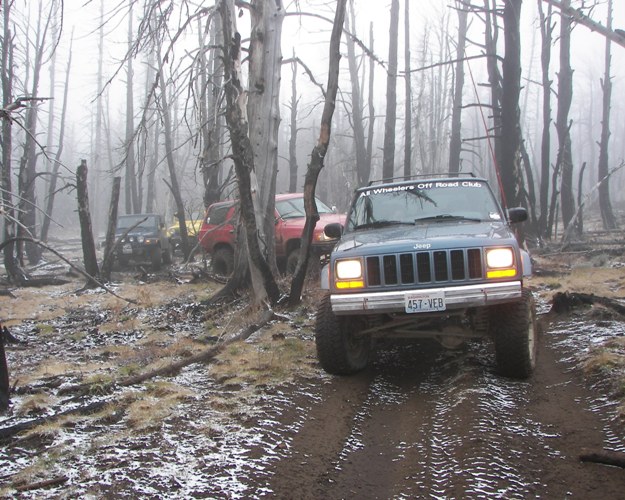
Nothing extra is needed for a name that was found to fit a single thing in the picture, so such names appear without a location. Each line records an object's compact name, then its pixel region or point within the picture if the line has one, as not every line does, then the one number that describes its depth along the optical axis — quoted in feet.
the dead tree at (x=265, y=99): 30.83
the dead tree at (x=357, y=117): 86.54
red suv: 37.52
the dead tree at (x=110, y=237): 48.46
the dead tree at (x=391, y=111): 72.54
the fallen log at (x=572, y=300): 24.72
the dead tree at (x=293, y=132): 97.04
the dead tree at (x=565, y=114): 66.44
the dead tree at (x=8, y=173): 47.39
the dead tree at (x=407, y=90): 73.92
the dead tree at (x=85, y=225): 43.70
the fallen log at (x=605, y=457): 11.12
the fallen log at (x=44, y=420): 13.87
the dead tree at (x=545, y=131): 56.18
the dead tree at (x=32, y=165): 54.80
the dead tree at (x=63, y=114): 75.11
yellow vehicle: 74.33
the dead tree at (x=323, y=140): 27.02
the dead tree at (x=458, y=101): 86.58
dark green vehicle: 59.47
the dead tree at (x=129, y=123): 108.06
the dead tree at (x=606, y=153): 77.05
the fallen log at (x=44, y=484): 11.03
